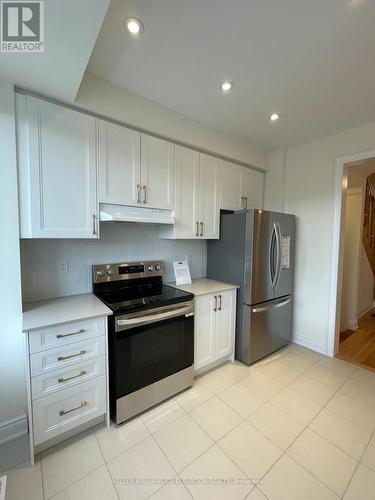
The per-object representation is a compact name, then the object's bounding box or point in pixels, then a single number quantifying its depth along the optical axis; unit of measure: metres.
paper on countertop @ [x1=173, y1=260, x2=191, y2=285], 2.54
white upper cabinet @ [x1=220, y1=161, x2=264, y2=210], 2.69
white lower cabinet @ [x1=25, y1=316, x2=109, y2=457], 1.38
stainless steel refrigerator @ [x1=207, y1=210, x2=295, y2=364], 2.37
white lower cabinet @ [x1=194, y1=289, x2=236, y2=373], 2.19
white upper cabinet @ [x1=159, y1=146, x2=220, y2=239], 2.30
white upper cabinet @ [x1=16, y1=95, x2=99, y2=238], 1.52
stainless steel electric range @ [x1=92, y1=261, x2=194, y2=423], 1.63
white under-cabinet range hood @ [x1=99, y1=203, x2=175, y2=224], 1.82
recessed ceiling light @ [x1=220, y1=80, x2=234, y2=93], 1.75
